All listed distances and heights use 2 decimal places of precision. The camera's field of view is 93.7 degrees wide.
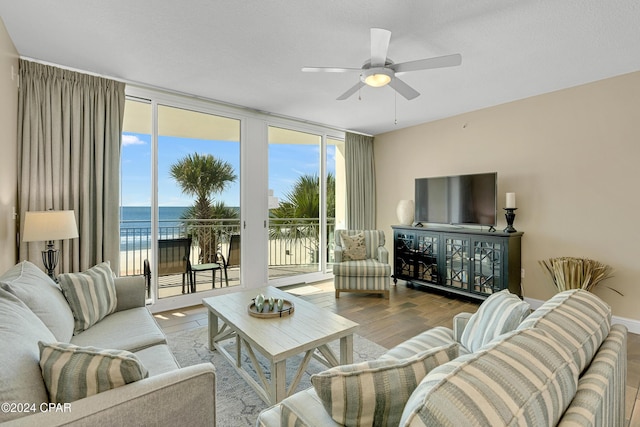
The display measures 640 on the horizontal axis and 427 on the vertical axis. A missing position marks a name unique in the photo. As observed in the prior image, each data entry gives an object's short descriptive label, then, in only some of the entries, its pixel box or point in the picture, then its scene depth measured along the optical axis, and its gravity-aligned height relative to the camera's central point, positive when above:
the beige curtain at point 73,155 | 2.67 +0.59
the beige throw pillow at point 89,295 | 1.95 -0.54
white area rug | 1.79 -1.15
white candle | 3.63 +0.17
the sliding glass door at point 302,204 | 5.00 +0.20
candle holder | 3.60 -0.05
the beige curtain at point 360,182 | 5.27 +0.60
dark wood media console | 3.55 -0.59
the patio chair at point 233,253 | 4.21 -0.53
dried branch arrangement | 3.03 -0.60
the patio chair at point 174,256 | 3.69 -0.51
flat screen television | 3.78 +0.22
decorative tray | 2.17 -0.71
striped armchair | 3.96 -0.67
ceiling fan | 2.03 +1.11
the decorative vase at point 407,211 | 4.76 +0.06
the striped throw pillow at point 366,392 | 0.82 -0.48
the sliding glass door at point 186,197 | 3.71 +0.26
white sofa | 0.89 -0.58
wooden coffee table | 1.75 -0.76
